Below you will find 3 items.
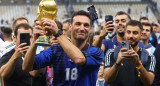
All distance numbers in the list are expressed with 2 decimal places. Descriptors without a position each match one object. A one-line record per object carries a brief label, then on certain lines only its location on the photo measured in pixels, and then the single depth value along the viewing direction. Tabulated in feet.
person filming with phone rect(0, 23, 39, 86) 28.22
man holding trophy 22.09
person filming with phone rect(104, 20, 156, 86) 27.91
